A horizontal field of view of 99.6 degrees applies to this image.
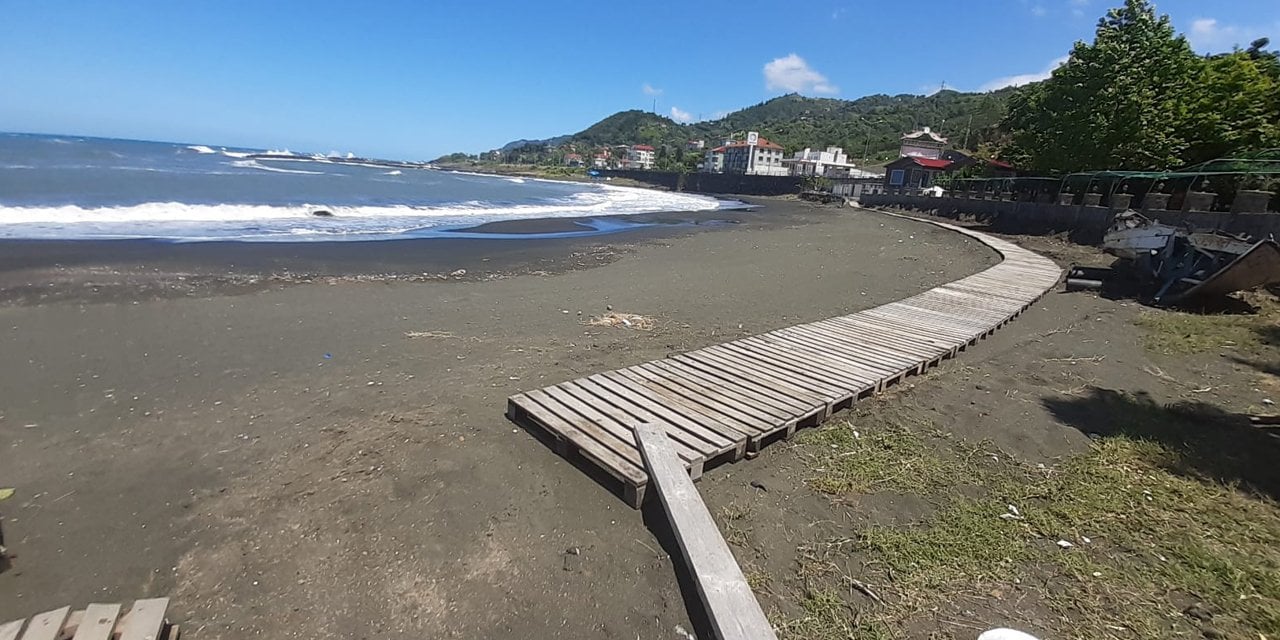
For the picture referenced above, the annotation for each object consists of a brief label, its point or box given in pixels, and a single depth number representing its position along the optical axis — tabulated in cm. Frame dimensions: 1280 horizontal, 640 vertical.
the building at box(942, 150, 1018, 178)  3752
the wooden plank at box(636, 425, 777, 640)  269
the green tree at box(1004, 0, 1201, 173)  1978
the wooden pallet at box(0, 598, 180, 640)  243
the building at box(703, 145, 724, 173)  13925
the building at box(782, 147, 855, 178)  9612
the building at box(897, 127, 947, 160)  7964
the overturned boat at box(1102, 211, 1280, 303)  877
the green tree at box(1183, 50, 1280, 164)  1742
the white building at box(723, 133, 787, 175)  12381
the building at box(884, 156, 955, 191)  5925
